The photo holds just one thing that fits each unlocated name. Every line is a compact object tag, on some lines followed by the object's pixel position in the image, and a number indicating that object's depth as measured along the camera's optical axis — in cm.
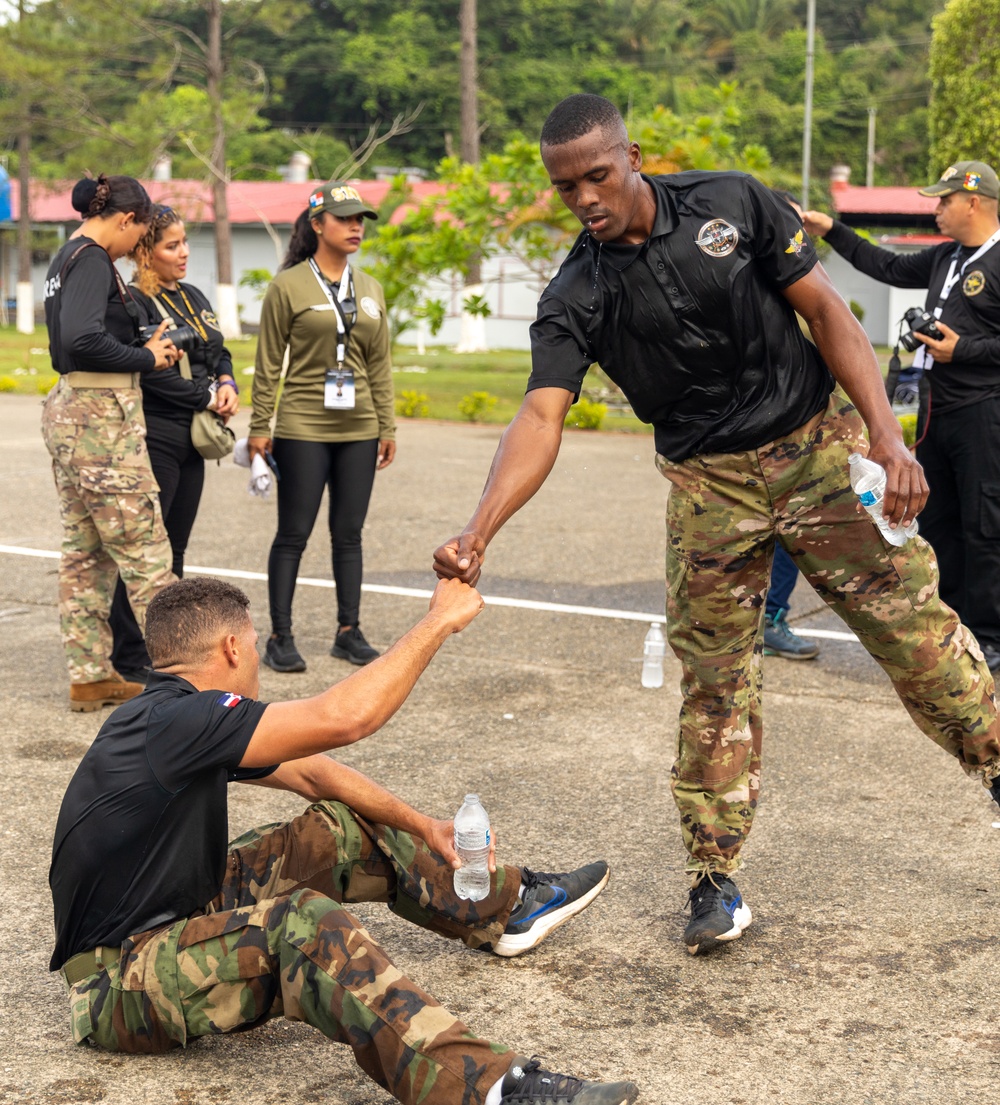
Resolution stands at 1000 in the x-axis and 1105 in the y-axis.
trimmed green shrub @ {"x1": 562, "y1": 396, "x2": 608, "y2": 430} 1647
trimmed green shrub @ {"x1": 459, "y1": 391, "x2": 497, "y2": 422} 1745
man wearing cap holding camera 630
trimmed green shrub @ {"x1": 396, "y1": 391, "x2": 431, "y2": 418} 1803
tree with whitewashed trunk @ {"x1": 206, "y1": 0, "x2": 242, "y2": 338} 3491
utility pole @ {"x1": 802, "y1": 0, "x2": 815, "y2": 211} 3731
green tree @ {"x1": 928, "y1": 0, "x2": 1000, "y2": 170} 2794
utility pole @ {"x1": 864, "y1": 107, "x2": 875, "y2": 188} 5388
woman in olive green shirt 648
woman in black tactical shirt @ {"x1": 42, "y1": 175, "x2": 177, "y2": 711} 565
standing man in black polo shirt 361
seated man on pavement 284
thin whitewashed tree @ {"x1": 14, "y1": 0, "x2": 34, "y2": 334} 4081
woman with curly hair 608
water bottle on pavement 626
